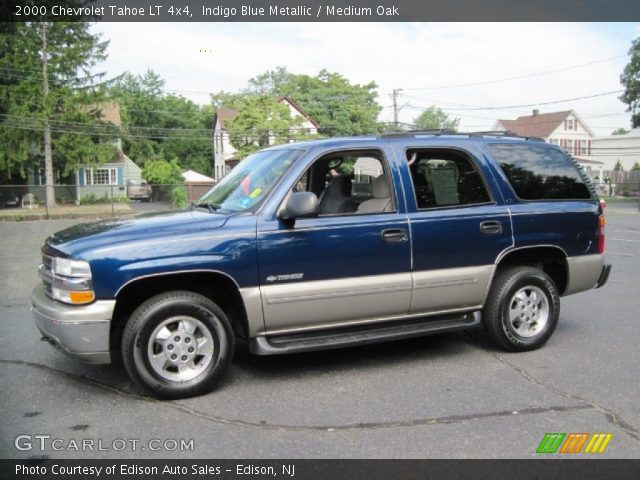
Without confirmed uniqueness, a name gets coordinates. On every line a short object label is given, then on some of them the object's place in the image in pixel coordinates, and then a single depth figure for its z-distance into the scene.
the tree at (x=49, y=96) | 34.31
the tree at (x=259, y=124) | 41.25
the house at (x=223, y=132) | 51.72
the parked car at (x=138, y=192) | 44.74
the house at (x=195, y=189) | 33.00
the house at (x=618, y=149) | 75.88
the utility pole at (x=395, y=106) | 47.44
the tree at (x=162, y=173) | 45.66
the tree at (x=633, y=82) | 42.38
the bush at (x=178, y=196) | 31.94
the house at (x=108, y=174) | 44.16
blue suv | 4.28
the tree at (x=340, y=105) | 52.56
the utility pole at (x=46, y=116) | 34.88
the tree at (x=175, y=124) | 68.06
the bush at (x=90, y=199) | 32.67
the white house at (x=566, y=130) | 66.38
